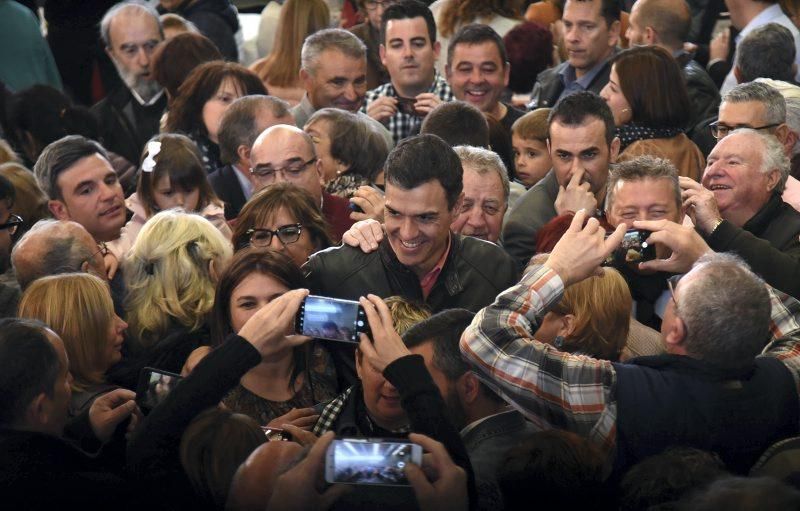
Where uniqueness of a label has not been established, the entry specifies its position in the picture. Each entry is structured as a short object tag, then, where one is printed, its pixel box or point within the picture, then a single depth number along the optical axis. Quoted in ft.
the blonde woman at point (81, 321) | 26.61
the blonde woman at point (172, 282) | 29.25
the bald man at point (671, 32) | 46.68
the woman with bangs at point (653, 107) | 38.65
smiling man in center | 29.19
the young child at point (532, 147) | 41.24
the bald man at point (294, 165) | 35.53
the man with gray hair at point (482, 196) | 34.63
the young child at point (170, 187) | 36.70
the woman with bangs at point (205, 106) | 44.16
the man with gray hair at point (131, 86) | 49.14
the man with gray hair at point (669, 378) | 22.59
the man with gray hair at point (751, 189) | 32.19
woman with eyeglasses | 31.86
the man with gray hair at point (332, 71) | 46.01
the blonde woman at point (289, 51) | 51.78
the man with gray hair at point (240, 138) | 40.11
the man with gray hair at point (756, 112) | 37.65
